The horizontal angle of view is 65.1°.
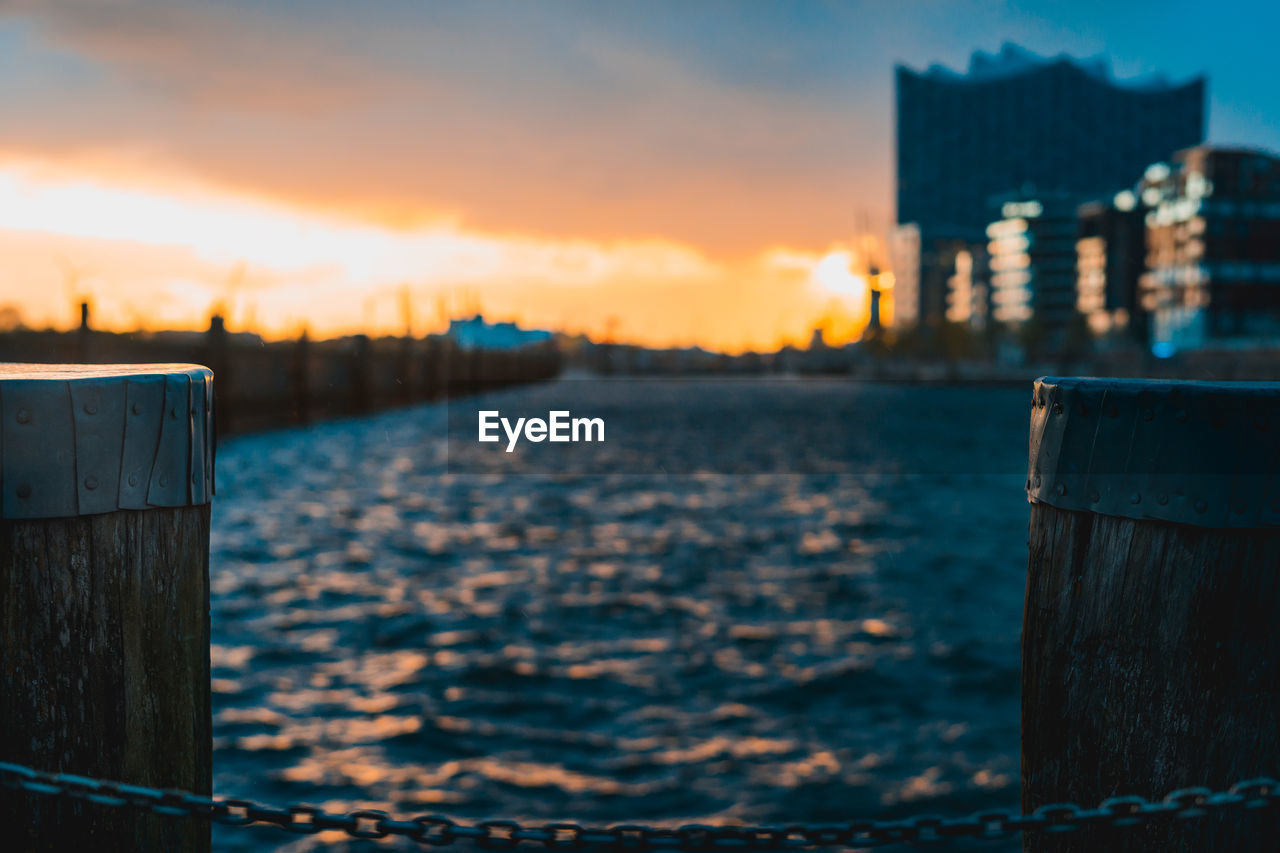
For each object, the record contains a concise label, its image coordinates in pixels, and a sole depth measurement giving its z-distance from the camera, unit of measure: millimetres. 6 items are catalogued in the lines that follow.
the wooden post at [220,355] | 35969
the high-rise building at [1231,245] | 98938
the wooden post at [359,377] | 60781
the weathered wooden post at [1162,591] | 2395
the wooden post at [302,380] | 47062
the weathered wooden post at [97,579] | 2260
